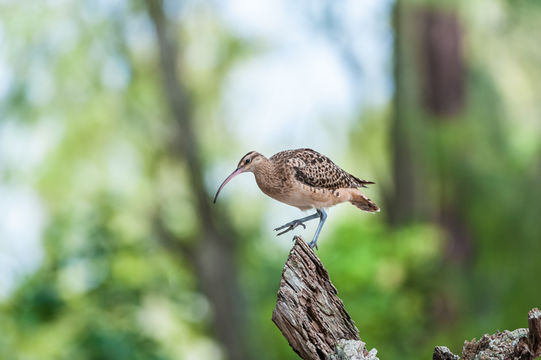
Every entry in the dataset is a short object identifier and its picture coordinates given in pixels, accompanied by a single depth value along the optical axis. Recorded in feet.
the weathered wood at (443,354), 22.86
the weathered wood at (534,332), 20.43
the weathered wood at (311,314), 21.94
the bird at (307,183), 25.29
